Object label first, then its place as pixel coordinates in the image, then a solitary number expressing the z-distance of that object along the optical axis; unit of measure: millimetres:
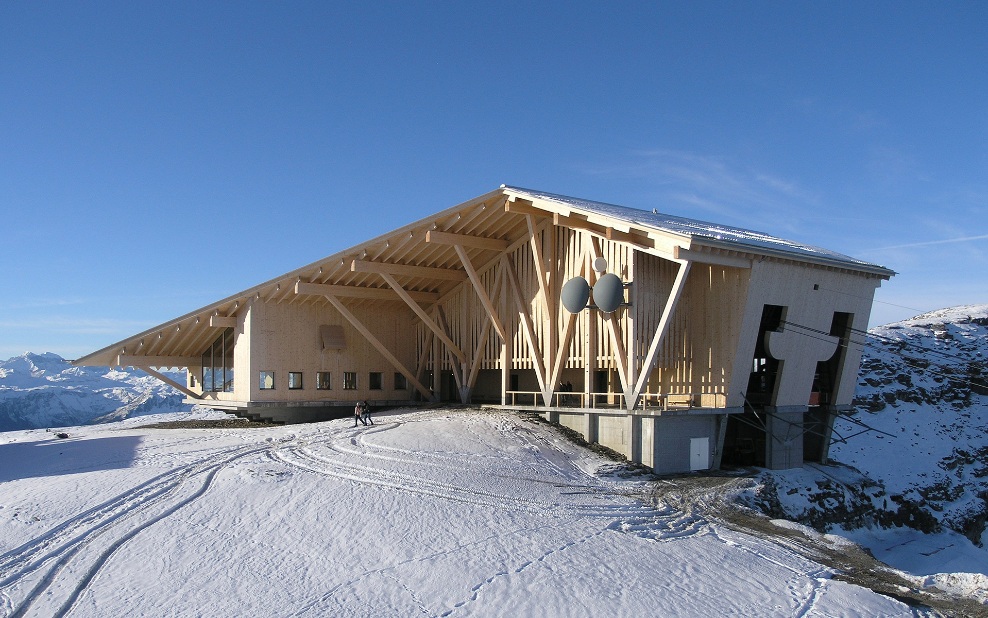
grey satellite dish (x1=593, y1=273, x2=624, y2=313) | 25047
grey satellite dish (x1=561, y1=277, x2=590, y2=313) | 26359
